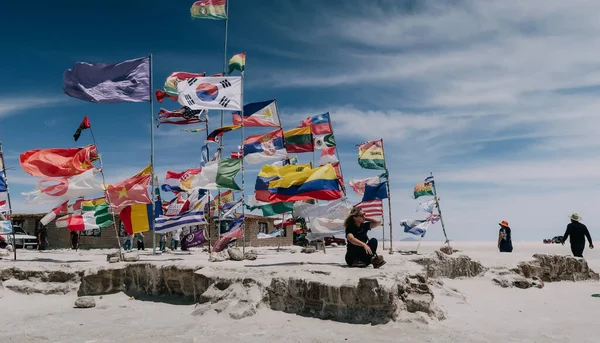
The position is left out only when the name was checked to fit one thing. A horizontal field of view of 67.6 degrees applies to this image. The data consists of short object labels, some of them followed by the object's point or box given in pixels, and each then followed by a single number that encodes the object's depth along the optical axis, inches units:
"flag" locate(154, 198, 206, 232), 633.0
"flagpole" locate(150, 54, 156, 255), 631.8
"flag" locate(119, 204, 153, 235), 624.4
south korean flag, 634.2
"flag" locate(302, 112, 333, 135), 808.9
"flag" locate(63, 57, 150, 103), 624.4
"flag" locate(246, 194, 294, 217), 832.8
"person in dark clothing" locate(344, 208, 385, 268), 367.2
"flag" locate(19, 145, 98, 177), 579.8
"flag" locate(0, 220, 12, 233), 625.4
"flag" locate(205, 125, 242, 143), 653.9
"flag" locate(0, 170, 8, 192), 621.9
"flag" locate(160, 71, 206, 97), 813.9
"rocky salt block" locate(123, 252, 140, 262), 530.3
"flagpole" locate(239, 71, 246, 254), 637.1
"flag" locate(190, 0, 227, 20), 781.3
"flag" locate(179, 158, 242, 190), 602.9
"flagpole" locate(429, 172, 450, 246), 819.0
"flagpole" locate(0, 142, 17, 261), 622.5
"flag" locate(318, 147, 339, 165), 824.3
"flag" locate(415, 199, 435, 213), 825.5
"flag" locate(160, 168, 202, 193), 1059.3
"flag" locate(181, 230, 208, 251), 699.4
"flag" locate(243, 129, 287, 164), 688.4
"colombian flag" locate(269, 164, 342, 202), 533.6
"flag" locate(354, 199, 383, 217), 716.7
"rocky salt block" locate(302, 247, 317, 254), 779.5
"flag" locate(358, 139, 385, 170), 813.9
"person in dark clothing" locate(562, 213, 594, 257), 582.9
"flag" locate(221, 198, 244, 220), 775.2
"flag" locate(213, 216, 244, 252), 596.7
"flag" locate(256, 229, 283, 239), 988.6
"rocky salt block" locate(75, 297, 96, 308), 396.9
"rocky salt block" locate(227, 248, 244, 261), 561.0
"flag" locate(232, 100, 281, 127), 696.4
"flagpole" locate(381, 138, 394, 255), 791.8
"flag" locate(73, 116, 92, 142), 645.9
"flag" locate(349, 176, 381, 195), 862.0
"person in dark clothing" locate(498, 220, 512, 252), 703.4
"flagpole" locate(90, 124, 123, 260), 608.7
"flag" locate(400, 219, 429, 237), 791.3
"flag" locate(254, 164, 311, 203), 639.1
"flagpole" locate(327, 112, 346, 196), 807.7
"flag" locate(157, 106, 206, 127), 779.4
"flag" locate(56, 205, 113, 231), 616.7
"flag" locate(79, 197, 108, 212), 737.0
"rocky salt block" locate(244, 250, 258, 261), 572.4
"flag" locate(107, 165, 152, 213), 613.6
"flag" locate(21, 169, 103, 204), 590.9
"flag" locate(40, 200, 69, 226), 634.8
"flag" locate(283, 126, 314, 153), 770.8
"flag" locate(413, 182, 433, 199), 839.7
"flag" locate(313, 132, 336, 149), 810.2
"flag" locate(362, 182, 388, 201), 725.9
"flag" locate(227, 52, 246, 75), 782.0
